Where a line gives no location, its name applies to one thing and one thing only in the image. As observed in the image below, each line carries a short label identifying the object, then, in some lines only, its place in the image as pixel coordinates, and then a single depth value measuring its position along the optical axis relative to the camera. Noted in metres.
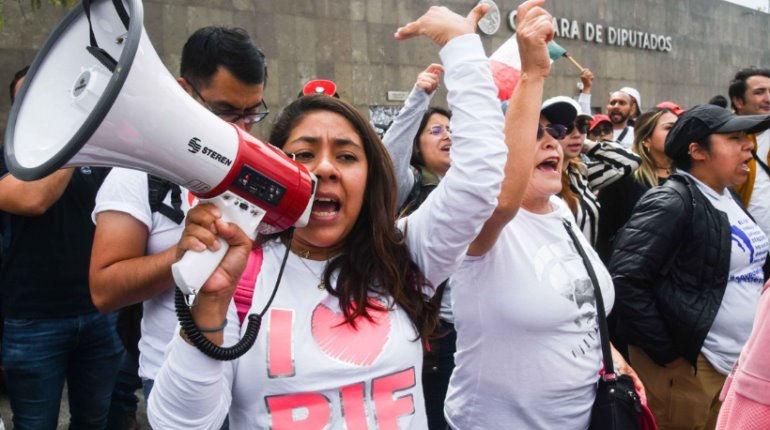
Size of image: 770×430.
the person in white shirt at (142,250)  1.83
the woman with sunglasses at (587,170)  3.66
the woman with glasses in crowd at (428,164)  2.68
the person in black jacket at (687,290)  2.83
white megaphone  1.12
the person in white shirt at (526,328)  1.97
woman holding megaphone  1.31
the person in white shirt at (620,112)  7.17
